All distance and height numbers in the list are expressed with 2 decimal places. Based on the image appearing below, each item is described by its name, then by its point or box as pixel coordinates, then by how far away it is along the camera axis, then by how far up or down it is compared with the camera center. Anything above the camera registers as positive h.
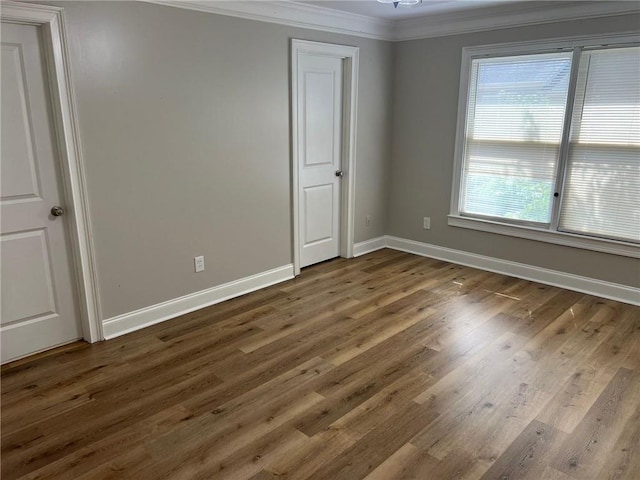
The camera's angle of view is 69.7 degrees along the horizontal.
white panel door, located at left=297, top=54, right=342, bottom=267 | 4.25 -0.24
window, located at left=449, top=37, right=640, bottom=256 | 3.62 -0.10
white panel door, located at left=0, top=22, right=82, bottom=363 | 2.63 -0.52
